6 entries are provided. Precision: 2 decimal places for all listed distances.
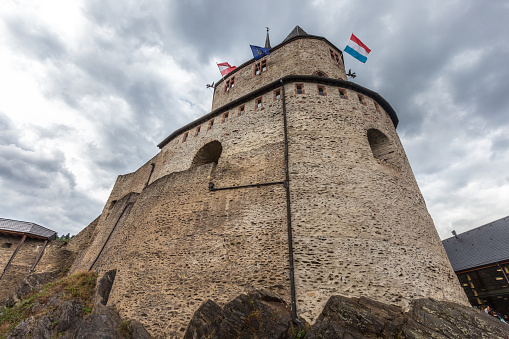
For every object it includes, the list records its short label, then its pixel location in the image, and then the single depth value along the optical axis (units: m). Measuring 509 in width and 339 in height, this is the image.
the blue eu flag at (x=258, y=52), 16.50
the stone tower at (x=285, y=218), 6.89
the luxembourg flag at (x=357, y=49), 13.90
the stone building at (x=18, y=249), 15.71
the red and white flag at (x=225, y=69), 19.12
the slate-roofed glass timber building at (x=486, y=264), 14.37
